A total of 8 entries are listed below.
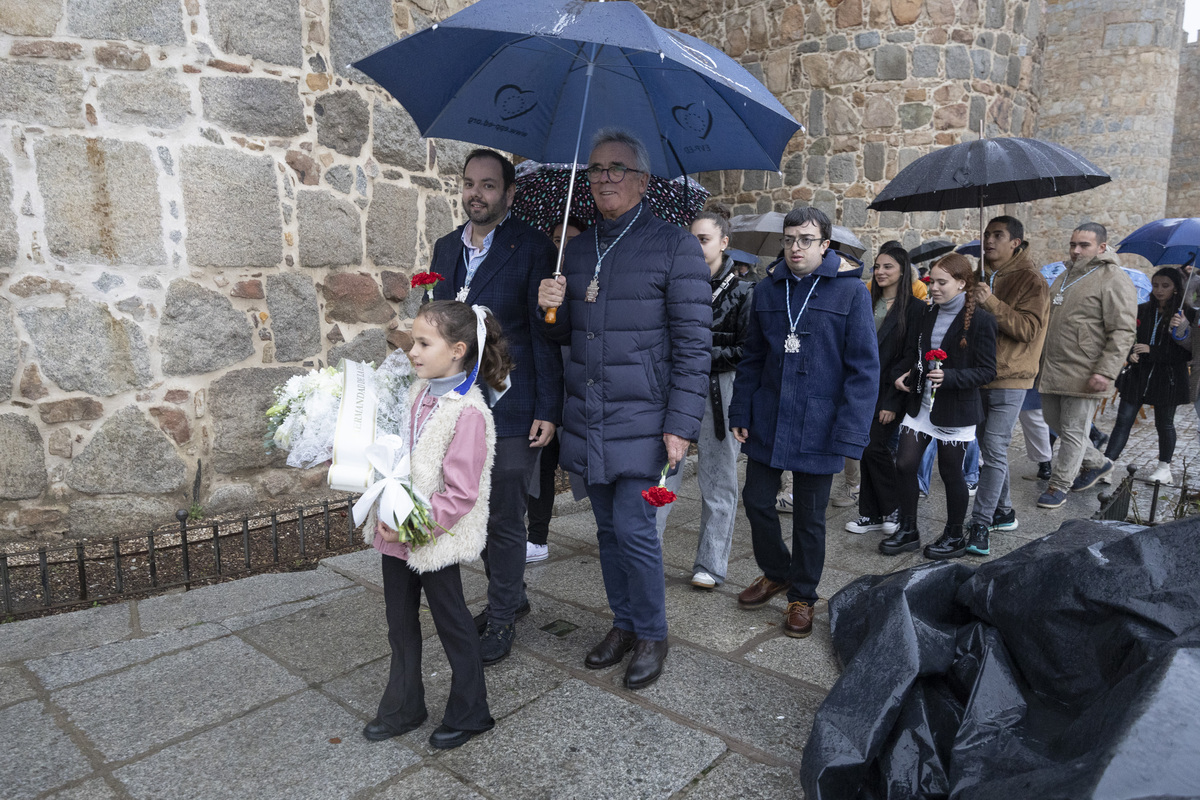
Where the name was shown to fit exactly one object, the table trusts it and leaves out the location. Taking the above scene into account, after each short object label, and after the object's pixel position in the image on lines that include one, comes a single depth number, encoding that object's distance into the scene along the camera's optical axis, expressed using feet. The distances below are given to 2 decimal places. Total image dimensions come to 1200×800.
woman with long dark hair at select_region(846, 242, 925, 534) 15.03
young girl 7.64
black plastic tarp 5.09
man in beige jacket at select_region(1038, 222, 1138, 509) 17.21
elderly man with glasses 9.29
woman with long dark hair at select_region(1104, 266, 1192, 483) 20.70
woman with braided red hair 14.06
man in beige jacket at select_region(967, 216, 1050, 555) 14.84
